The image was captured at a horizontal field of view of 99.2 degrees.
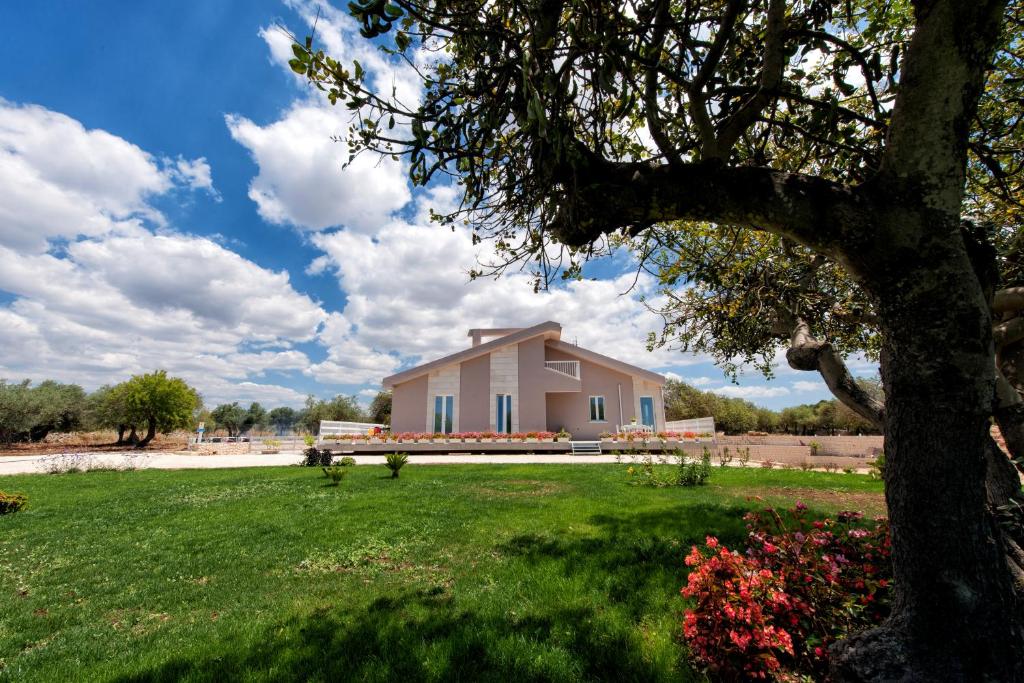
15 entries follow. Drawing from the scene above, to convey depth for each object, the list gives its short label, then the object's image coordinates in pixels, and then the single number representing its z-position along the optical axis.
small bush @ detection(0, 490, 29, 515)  9.58
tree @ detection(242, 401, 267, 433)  91.32
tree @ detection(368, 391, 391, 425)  66.94
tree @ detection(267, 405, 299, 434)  119.75
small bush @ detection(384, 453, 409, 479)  14.17
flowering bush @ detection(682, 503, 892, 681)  2.92
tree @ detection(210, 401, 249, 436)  83.31
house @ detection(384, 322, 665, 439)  27.39
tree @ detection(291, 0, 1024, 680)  2.27
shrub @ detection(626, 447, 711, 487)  11.91
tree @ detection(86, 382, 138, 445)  42.84
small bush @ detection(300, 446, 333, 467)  18.62
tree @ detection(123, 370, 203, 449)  41.81
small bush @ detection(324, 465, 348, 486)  12.68
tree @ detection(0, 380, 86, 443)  40.03
